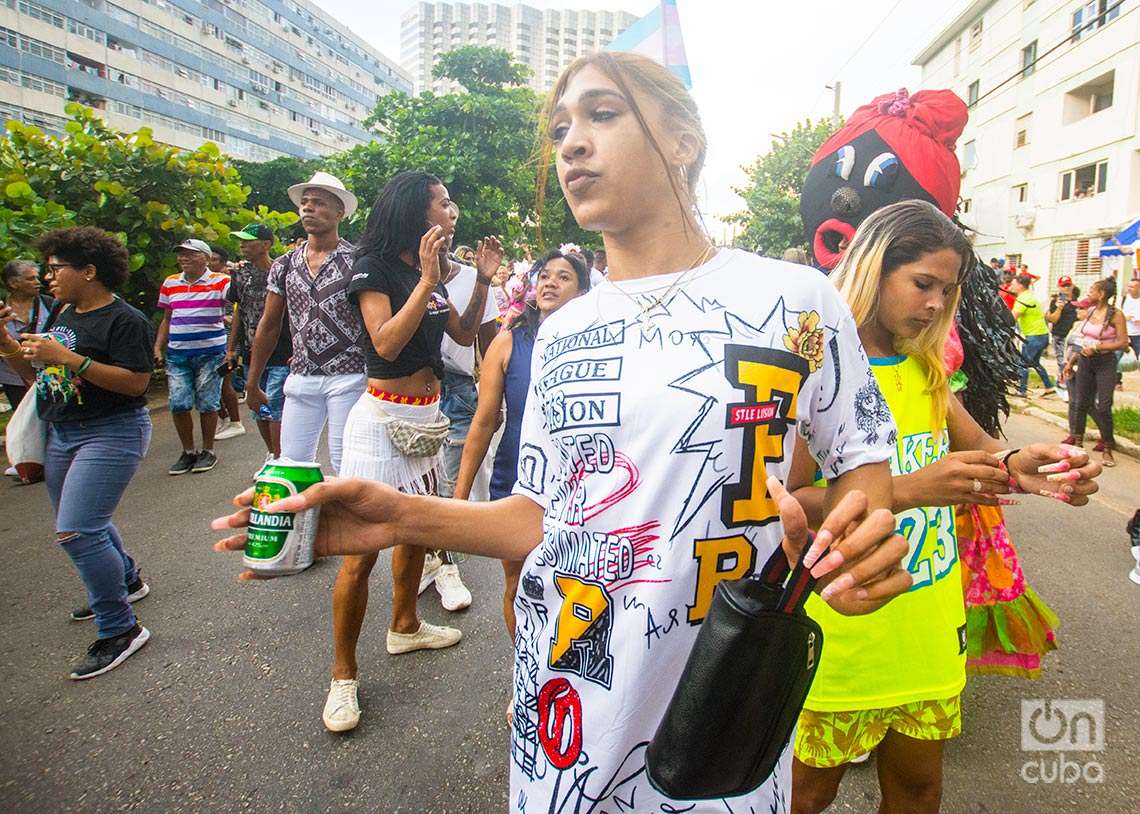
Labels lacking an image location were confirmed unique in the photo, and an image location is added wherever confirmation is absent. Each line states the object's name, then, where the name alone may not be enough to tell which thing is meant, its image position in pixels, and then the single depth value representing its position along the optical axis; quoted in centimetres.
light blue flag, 128
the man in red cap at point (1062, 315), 1220
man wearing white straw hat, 340
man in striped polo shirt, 596
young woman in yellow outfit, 156
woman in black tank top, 261
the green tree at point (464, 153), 1758
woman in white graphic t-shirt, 106
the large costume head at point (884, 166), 238
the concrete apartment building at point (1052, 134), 1772
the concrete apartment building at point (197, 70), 3534
